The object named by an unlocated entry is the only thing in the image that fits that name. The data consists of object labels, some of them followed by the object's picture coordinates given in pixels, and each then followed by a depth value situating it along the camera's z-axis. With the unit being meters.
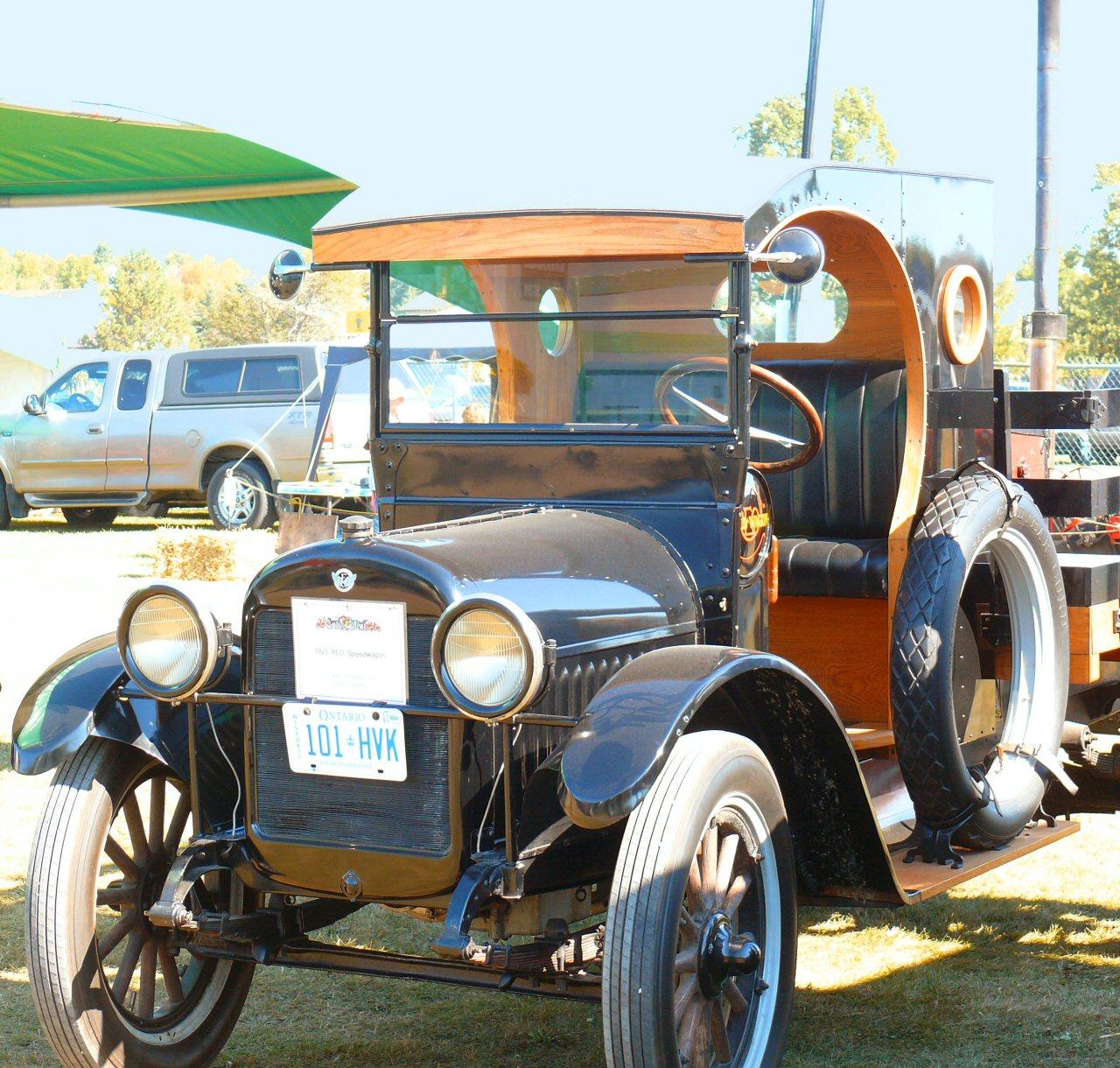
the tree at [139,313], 56.25
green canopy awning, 7.51
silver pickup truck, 15.43
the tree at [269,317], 41.12
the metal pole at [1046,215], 7.25
